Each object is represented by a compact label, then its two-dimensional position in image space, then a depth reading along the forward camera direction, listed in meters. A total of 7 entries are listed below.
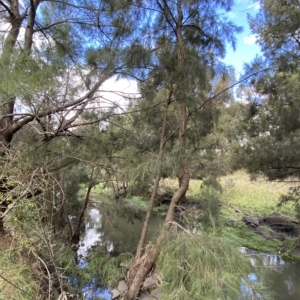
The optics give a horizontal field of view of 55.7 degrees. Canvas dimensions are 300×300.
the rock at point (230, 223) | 8.23
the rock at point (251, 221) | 8.25
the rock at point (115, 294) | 3.99
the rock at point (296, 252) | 6.09
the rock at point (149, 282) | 3.01
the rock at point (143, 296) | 3.36
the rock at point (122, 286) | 4.00
